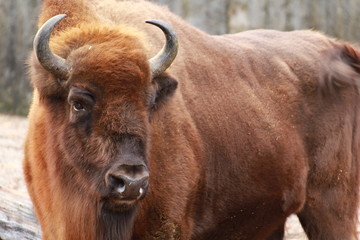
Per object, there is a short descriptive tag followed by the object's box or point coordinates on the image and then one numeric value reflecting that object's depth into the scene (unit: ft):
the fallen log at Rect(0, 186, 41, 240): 45.44
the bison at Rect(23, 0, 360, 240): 34.30
